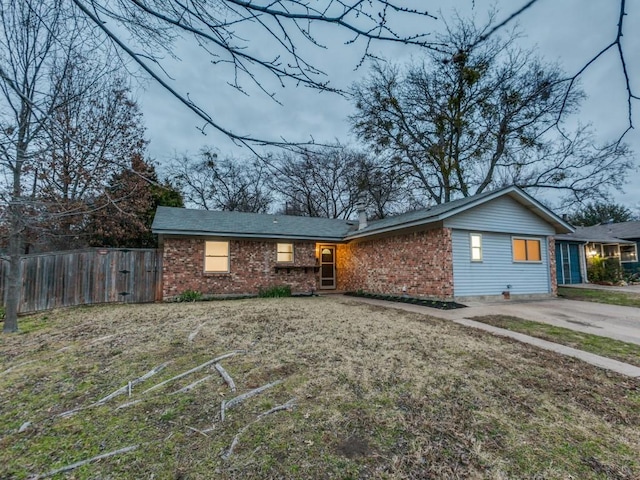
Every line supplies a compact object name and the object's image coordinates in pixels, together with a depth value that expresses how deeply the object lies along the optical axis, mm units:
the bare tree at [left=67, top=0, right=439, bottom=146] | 1712
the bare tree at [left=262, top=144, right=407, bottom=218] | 19344
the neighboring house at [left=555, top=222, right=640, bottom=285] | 15617
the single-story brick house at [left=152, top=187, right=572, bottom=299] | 9484
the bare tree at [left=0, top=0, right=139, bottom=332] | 2281
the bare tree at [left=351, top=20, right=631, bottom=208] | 15305
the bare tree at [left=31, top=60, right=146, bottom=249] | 3078
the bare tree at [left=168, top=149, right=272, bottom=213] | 21453
